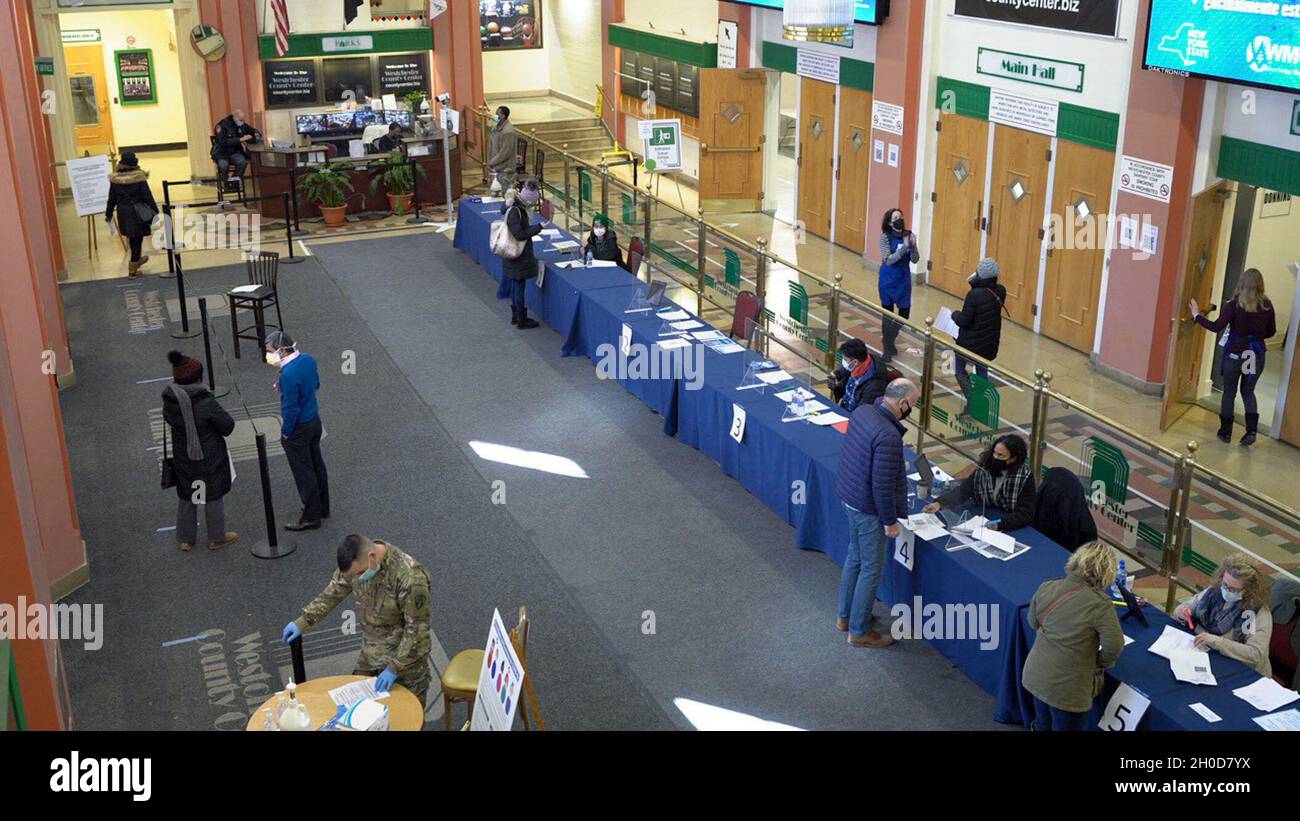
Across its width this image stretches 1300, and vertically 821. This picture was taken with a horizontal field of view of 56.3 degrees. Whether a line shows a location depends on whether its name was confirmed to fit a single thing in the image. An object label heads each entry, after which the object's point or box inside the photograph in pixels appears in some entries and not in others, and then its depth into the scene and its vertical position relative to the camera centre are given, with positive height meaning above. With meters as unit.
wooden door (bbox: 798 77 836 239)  17.69 -2.04
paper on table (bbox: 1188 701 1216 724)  5.85 -3.26
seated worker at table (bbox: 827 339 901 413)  8.90 -2.58
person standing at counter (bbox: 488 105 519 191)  17.25 -1.89
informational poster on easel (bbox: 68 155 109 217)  15.61 -2.07
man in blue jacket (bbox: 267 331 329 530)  8.87 -2.93
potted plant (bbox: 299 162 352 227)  18.44 -2.55
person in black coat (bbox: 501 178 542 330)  13.07 -2.30
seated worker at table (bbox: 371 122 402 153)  20.03 -2.02
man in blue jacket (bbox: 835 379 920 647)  7.23 -2.72
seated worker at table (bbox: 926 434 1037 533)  7.56 -2.88
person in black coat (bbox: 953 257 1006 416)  10.79 -2.58
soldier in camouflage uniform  6.25 -2.97
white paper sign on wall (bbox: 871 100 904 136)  15.64 -1.33
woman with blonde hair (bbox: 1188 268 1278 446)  10.48 -2.67
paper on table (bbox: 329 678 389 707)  6.01 -3.23
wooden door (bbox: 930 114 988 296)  14.54 -2.26
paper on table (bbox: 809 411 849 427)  9.37 -3.02
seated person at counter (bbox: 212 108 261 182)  19.14 -2.00
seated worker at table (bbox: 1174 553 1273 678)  6.21 -3.02
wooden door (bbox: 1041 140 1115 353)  12.67 -2.40
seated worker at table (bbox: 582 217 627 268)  13.72 -2.51
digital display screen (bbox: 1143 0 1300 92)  9.78 -0.28
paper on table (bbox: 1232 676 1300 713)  5.93 -3.23
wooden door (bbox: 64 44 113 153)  23.72 -1.50
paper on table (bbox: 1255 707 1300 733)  5.79 -3.26
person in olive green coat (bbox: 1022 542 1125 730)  5.93 -2.96
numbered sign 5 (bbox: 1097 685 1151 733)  6.04 -3.36
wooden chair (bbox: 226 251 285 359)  12.81 -2.82
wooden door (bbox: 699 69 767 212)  18.84 -1.92
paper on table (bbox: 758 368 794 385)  10.18 -2.93
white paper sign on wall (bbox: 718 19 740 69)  19.33 -0.48
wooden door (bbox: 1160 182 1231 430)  11.05 -2.52
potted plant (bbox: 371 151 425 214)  19.09 -2.48
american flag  20.12 -0.13
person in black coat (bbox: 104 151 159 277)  15.71 -2.32
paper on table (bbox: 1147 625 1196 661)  6.36 -3.19
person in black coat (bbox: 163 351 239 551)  8.67 -2.97
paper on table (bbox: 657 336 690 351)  10.90 -2.85
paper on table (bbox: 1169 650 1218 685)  6.13 -3.21
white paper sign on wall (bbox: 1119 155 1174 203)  11.57 -1.58
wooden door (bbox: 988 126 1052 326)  13.58 -2.22
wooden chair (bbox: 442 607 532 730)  6.52 -3.43
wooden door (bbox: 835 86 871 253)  16.72 -2.13
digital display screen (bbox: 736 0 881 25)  15.41 -0.03
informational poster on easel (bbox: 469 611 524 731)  5.48 -3.00
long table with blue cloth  6.28 -3.25
